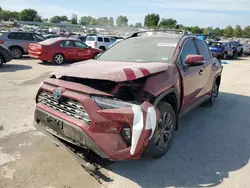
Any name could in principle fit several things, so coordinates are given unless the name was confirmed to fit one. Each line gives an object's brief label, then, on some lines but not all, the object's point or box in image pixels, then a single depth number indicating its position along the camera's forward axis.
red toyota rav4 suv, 2.11
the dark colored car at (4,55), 8.35
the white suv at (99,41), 16.10
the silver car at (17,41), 11.01
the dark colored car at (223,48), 16.21
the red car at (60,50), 9.91
